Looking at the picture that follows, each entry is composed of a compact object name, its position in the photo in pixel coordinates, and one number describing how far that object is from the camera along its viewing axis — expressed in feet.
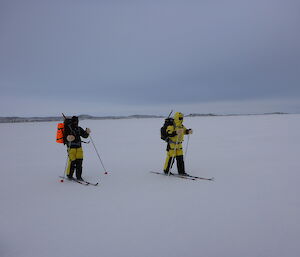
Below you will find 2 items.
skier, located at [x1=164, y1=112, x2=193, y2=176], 24.24
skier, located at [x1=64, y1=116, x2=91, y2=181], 23.41
